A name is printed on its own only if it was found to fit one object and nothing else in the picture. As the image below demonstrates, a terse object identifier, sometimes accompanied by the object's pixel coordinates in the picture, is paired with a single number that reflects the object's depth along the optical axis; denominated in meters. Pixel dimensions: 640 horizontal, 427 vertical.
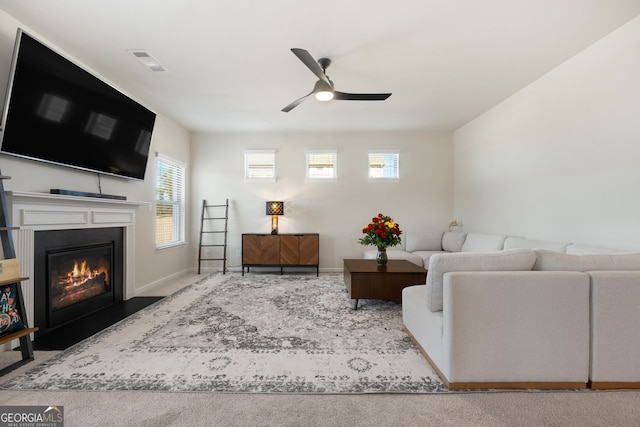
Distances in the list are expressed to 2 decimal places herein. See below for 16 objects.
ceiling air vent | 2.84
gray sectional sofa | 1.73
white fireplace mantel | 2.37
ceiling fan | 2.53
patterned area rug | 1.84
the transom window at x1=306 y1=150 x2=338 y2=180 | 5.71
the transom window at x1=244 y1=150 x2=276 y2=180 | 5.71
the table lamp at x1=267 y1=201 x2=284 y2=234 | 5.39
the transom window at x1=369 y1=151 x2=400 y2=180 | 5.73
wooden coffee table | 3.25
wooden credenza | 5.25
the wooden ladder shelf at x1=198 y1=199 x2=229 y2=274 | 5.67
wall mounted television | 2.22
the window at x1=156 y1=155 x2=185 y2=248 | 4.69
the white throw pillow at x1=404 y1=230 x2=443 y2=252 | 5.22
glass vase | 3.68
